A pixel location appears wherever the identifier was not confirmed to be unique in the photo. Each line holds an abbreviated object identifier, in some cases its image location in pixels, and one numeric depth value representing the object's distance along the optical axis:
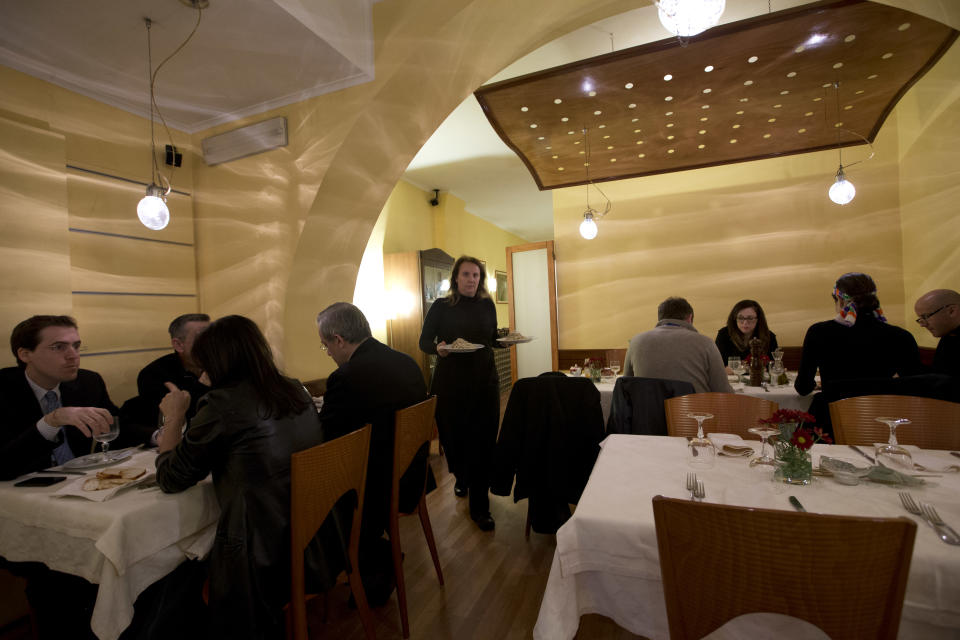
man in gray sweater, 2.62
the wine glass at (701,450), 1.54
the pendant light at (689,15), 1.69
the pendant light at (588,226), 4.80
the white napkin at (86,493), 1.47
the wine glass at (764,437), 1.44
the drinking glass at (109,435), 1.74
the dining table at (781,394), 3.06
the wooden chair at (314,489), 1.47
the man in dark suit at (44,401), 1.75
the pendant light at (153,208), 2.60
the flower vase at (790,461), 1.37
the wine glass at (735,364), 3.75
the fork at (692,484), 1.32
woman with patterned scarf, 2.55
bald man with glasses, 2.22
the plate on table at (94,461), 1.80
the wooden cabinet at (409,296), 5.69
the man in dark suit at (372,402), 2.03
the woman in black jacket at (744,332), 3.99
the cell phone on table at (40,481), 1.63
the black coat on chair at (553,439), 2.55
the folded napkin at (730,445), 1.65
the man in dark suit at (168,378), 2.40
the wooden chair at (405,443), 1.96
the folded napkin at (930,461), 1.44
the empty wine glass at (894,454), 1.44
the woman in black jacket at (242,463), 1.43
